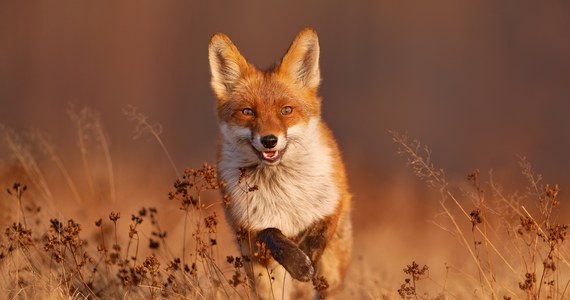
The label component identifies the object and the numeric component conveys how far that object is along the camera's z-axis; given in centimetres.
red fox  1038
